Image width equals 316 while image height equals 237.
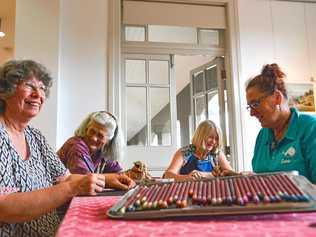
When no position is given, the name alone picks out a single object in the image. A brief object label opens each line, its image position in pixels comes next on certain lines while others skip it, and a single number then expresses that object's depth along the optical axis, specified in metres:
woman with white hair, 1.41
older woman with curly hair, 0.68
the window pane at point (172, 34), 2.54
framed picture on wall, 2.64
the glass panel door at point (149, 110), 2.40
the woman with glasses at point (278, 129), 1.11
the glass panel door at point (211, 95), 2.58
